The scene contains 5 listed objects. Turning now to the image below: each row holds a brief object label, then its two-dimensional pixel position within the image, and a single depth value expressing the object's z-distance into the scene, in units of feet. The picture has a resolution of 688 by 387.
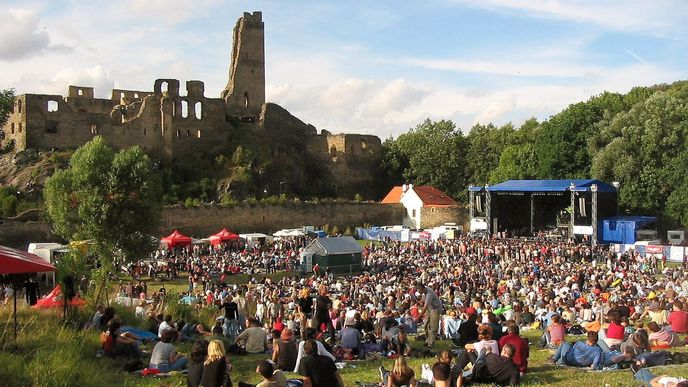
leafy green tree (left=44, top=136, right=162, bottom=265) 93.04
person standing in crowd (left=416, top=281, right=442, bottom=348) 41.93
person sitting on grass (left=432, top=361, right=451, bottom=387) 26.91
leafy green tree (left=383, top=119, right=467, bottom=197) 191.01
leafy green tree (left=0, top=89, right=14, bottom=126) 152.75
